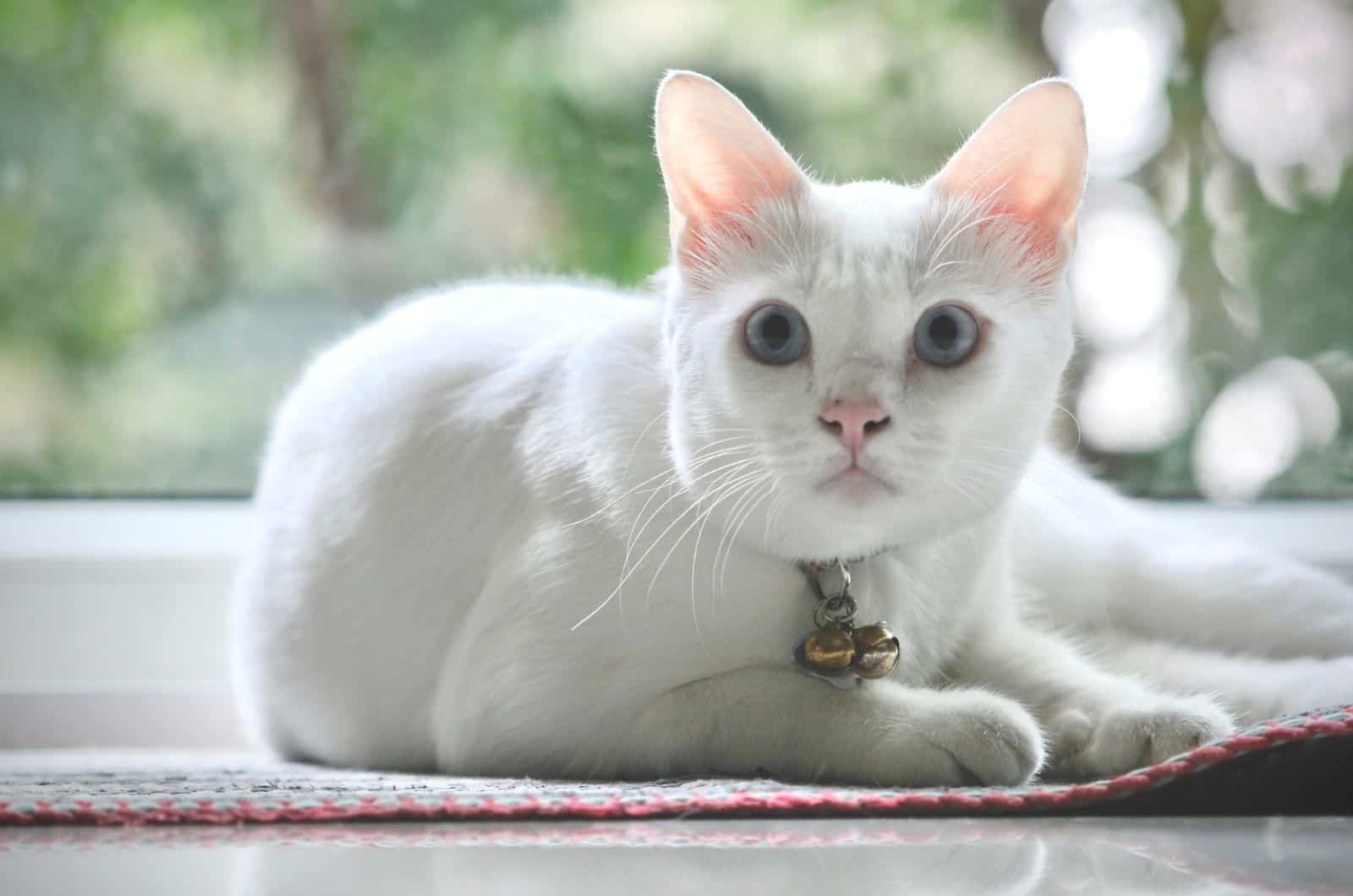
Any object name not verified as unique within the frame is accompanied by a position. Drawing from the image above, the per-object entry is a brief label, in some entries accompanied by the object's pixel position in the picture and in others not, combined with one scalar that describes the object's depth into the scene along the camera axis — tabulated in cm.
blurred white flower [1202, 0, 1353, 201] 228
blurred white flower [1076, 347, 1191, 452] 231
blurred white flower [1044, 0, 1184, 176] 226
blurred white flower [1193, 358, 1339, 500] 231
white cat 113
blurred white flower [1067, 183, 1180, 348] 228
